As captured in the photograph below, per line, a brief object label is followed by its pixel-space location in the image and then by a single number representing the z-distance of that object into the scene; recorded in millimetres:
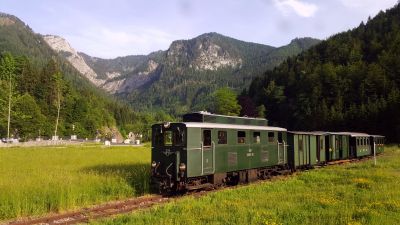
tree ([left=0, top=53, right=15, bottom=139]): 76406
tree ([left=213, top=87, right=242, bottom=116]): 107625
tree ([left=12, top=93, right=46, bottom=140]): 93625
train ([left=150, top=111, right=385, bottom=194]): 18016
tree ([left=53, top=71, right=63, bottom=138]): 93000
